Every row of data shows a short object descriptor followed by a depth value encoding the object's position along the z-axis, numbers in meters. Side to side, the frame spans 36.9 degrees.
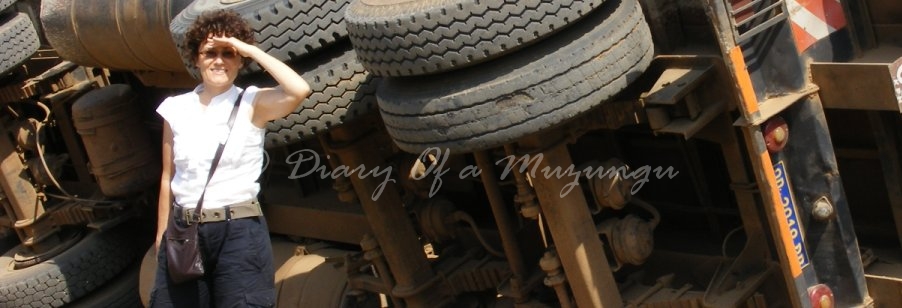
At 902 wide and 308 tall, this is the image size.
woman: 4.36
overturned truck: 4.05
